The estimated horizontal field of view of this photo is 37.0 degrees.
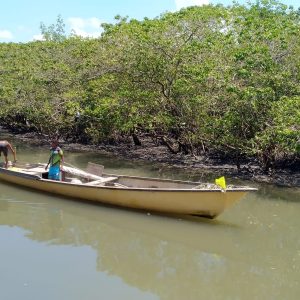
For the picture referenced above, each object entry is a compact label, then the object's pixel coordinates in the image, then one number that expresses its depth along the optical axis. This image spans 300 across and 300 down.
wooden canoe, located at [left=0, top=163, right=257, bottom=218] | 8.96
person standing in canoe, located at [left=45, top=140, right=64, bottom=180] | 11.36
